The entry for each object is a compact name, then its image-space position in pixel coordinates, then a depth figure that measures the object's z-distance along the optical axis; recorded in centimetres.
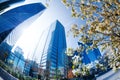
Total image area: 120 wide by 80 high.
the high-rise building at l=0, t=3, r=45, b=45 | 5109
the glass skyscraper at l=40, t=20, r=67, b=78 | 5968
